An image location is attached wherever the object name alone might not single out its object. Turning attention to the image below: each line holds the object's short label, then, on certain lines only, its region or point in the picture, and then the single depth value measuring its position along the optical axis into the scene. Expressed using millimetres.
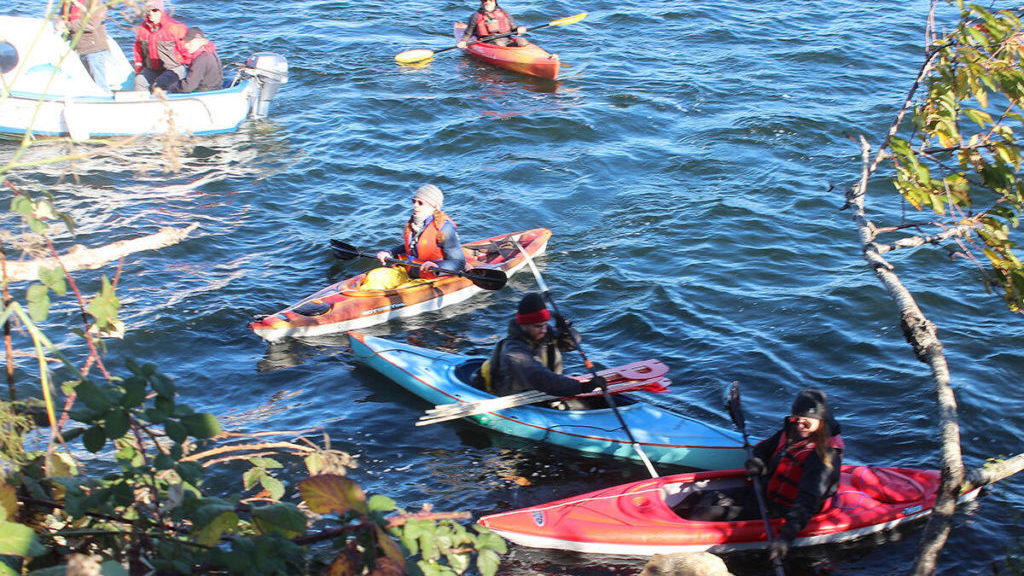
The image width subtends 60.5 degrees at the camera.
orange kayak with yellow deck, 8352
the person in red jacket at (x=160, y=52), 12109
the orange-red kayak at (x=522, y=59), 15102
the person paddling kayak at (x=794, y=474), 5484
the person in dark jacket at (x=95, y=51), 12059
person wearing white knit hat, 8820
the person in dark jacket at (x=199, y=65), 12383
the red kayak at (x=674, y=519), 5668
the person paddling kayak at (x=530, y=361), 6680
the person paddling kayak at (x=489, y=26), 15906
